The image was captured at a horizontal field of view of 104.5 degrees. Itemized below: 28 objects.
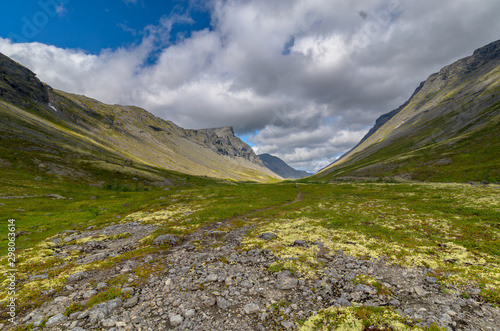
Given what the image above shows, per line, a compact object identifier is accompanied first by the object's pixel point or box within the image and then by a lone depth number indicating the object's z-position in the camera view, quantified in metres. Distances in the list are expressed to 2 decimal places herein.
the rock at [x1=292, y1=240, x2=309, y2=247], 19.74
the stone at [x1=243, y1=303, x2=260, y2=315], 10.65
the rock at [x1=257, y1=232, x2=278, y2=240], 22.58
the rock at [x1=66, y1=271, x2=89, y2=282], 14.33
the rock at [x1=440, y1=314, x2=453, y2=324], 8.77
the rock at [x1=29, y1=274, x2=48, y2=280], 14.40
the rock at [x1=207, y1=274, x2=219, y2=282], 13.87
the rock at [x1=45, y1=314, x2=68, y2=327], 9.71
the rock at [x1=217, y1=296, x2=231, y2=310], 11.02
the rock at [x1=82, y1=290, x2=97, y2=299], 12.20
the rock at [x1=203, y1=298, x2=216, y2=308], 11.30
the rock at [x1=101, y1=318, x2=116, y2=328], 9.59
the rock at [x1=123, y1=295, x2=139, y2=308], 11.16
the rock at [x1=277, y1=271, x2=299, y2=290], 12.72
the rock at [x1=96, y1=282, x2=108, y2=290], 13.12
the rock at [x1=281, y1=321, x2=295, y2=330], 9.42
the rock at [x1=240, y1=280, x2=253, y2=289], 13.03
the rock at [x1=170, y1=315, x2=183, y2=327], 9.71
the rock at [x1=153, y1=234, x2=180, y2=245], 22.97
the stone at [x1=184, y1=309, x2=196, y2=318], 10.28
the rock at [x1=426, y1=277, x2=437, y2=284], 12.13
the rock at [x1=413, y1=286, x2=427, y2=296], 11.09
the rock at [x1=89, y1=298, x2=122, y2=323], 10.08
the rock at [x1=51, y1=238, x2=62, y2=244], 23.42
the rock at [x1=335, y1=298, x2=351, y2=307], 10.57
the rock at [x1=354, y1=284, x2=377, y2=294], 11.60
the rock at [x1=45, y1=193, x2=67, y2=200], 52.10
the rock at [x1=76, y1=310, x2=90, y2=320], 10.15
